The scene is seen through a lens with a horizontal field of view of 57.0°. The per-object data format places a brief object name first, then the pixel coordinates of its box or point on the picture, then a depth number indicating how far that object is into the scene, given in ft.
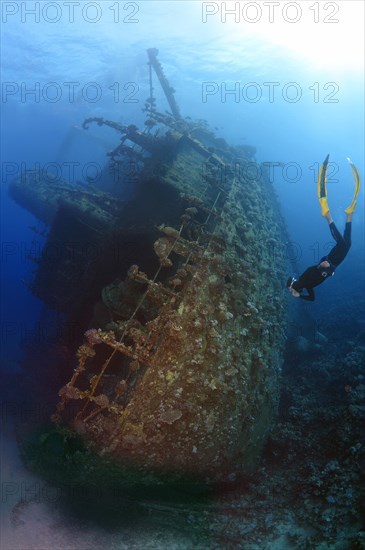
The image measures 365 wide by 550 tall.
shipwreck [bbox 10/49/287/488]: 14.16
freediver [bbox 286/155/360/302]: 17.04
